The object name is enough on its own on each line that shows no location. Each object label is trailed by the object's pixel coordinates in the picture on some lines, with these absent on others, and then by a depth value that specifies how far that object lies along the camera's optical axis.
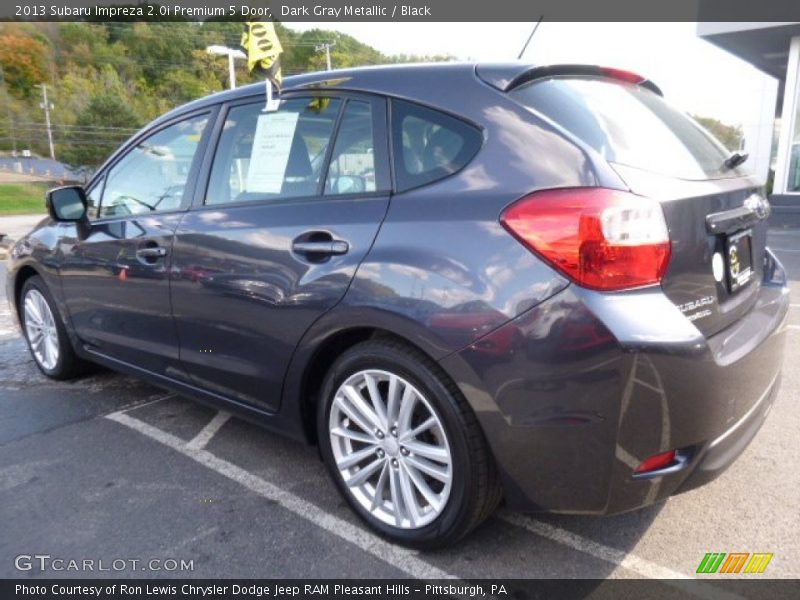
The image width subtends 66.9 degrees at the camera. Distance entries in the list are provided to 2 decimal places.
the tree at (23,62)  80.94
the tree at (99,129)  68.12
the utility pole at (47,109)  74.29
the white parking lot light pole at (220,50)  13.43
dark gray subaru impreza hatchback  1.78
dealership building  14.60
